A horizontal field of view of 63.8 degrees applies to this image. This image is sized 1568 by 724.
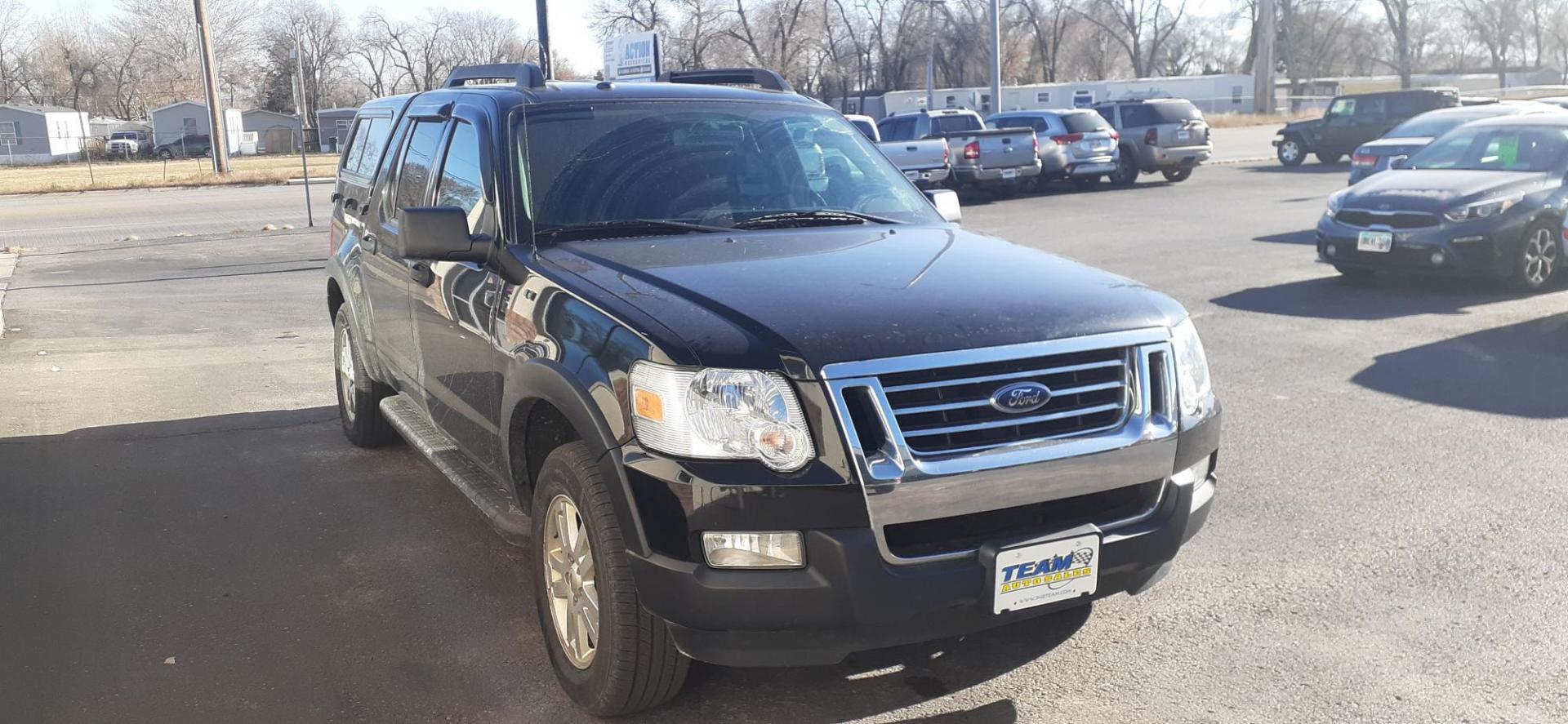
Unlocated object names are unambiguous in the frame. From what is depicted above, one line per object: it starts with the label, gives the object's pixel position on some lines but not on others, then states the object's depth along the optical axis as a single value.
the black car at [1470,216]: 10.45
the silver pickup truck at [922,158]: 22.53
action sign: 19.75
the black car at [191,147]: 67.50
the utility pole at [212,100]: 38.25
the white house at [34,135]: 67.00
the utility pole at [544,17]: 17.86
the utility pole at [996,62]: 33.31
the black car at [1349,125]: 29.36
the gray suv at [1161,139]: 25.44
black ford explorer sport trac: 3.07
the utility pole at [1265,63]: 46.34
